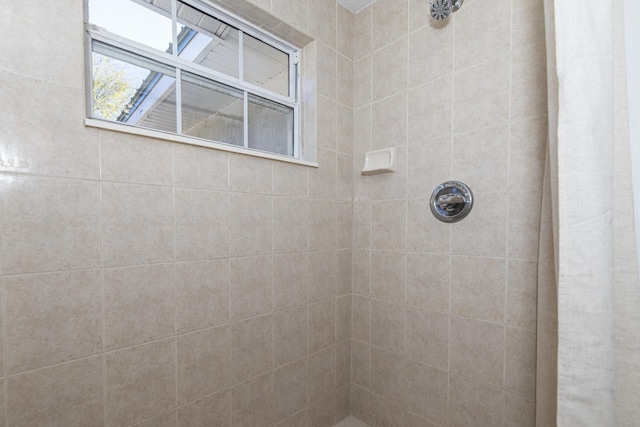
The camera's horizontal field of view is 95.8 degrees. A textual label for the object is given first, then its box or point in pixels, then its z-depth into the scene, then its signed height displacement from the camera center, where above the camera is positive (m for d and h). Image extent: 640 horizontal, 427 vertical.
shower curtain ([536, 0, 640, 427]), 0.72 -0.06
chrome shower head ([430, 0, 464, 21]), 1.22 +0.85
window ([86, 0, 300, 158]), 1.00 +0.56
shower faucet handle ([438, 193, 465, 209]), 1.22 +0.03
